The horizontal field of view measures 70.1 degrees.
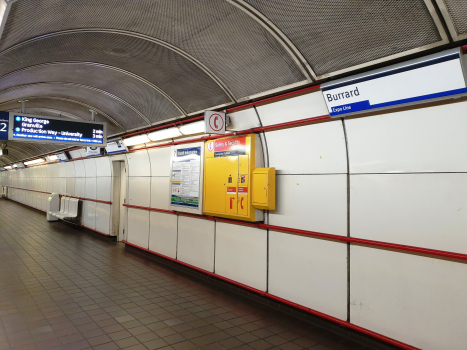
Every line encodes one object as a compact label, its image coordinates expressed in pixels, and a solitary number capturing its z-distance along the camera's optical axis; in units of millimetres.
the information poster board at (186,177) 6492
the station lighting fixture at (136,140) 8273
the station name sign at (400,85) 2965
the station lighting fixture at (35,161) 18697
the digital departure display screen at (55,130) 7184
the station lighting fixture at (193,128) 6215
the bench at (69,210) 13340
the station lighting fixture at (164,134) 7059
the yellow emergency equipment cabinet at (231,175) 5238
